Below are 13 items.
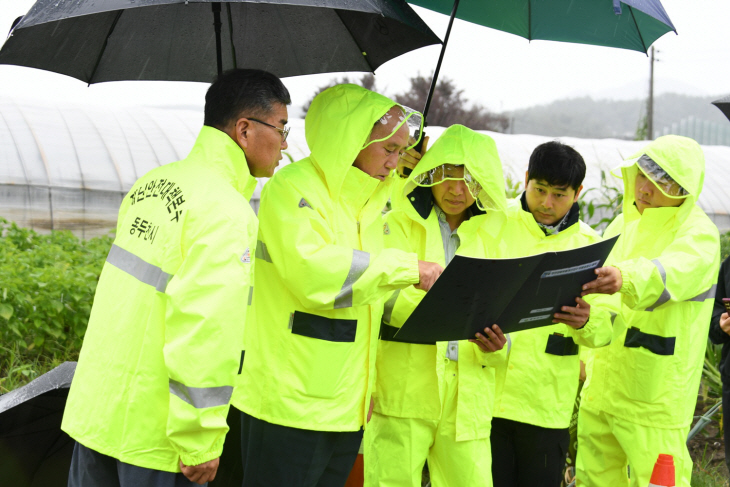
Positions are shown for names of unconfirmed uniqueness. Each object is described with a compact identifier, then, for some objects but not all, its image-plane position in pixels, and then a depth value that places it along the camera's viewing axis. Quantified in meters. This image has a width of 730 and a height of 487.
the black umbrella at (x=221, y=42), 3.09
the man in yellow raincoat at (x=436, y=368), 2.85
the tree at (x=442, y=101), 30.06
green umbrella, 3.14
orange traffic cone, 2.16
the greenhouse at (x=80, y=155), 10.30
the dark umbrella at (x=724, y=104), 4.09
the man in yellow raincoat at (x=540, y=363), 3.16
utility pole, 31.53
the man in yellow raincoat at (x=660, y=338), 3.18
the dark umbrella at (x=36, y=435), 2.85
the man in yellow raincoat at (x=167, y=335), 1.92
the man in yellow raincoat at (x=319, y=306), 2.42
